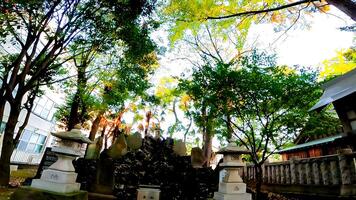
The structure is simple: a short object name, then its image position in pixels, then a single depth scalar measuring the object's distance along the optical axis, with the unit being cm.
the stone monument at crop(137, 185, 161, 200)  911
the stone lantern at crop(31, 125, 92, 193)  629
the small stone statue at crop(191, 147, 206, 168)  1190
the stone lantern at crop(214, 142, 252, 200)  703
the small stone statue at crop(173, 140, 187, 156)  1266
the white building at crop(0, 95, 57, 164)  2234
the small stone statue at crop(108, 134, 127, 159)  1122
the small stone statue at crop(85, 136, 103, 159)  1161
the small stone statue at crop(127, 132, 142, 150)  1220
